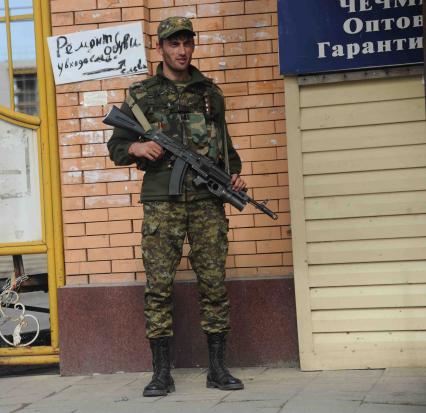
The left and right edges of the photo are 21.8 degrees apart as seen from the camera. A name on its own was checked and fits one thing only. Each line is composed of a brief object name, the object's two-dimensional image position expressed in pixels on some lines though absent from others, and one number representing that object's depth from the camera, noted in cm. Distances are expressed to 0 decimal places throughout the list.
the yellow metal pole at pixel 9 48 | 739
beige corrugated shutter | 644
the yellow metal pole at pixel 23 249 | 729
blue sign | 638
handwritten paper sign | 705
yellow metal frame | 724
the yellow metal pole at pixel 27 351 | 729
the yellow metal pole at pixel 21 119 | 731
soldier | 615
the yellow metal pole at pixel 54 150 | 723
